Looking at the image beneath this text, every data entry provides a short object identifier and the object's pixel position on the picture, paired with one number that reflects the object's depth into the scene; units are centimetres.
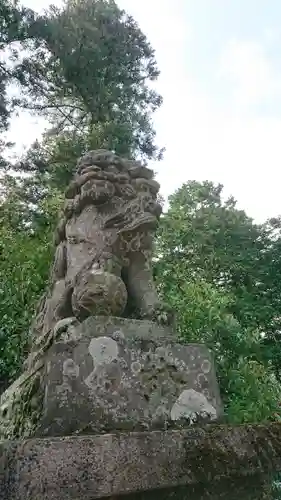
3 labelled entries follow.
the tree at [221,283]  588
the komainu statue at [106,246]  213
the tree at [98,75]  965
